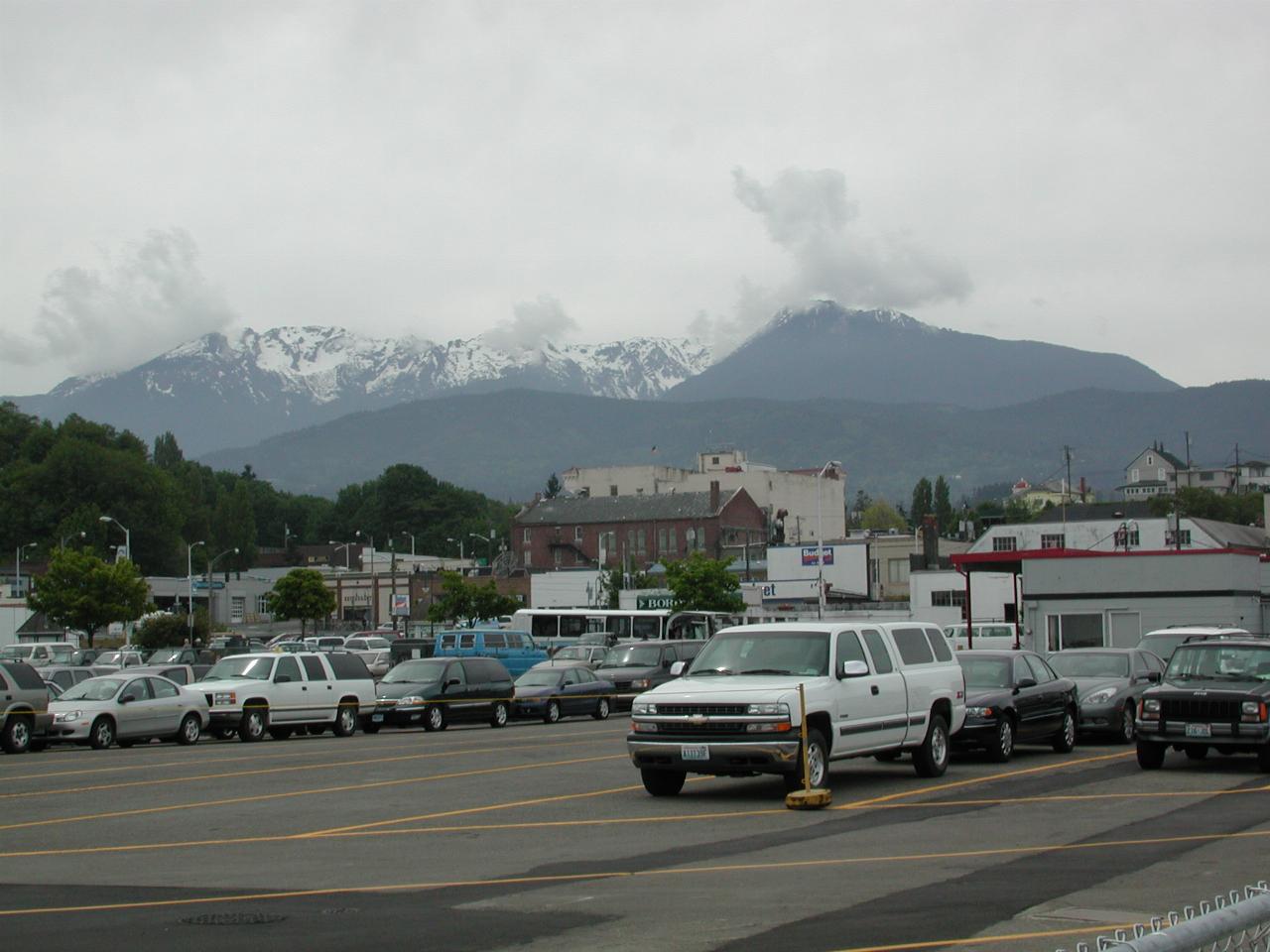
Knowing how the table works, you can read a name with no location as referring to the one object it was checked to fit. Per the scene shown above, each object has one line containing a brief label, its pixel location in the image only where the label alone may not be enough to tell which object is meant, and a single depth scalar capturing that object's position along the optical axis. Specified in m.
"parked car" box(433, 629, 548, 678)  59.62
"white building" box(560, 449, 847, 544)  152.85
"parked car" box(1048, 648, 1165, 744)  25.95
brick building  134.62
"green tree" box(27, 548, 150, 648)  74.12
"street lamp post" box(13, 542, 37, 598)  107.38
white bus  68.19
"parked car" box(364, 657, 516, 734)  35.81
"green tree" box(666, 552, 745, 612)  84.00
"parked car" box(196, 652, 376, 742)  32.47
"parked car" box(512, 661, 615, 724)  39.59
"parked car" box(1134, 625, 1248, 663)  37.03
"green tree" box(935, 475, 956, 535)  178.91
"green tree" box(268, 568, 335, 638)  87.81
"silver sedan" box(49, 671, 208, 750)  30.39
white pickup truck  17.23
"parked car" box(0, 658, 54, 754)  29.20
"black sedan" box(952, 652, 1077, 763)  22.45
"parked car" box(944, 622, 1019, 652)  59.81
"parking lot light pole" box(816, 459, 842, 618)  78.81
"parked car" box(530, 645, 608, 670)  52.82
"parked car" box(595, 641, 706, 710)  43.56
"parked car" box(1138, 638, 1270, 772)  20.20
